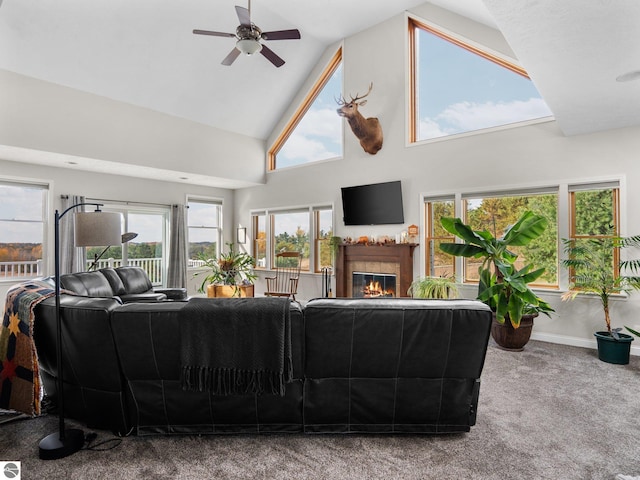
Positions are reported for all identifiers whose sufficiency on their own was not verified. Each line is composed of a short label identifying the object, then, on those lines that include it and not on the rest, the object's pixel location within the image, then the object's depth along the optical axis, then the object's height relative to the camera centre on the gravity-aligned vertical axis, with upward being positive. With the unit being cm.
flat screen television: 621 +77
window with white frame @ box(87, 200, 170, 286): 710 +12
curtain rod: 686 +90
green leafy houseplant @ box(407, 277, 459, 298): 514 -53
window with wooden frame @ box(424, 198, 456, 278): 576 +17
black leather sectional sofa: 225 -73
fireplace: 602 -24
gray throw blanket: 220 -58
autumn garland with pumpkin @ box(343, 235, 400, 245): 627 +15
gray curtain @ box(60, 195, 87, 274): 626 +9
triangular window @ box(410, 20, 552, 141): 518 +234
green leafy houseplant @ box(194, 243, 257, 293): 656 -35
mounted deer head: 631 +206
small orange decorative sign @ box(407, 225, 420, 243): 599 +25
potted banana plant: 430 -35
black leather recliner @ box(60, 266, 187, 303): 466 -47
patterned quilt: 251 -71
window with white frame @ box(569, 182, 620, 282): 452 +43
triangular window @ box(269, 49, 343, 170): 729 +245
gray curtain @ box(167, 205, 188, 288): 775 -7
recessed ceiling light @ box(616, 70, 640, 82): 300 +138
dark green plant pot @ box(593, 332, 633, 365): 396 -106
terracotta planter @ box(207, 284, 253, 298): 643 -70
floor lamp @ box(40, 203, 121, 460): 220 -6
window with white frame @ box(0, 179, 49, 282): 590 +35
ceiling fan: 387 +229
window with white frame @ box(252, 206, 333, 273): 737 +31
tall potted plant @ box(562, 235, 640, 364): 402 -32
